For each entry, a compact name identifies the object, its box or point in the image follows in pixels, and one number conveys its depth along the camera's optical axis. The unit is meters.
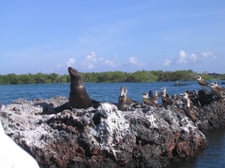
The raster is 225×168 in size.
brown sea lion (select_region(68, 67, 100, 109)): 14.62
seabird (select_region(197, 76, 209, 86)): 25.55
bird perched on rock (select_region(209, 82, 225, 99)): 21.94
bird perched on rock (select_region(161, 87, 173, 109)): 19.15
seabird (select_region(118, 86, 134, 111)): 14.78
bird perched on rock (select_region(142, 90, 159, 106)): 16.77
